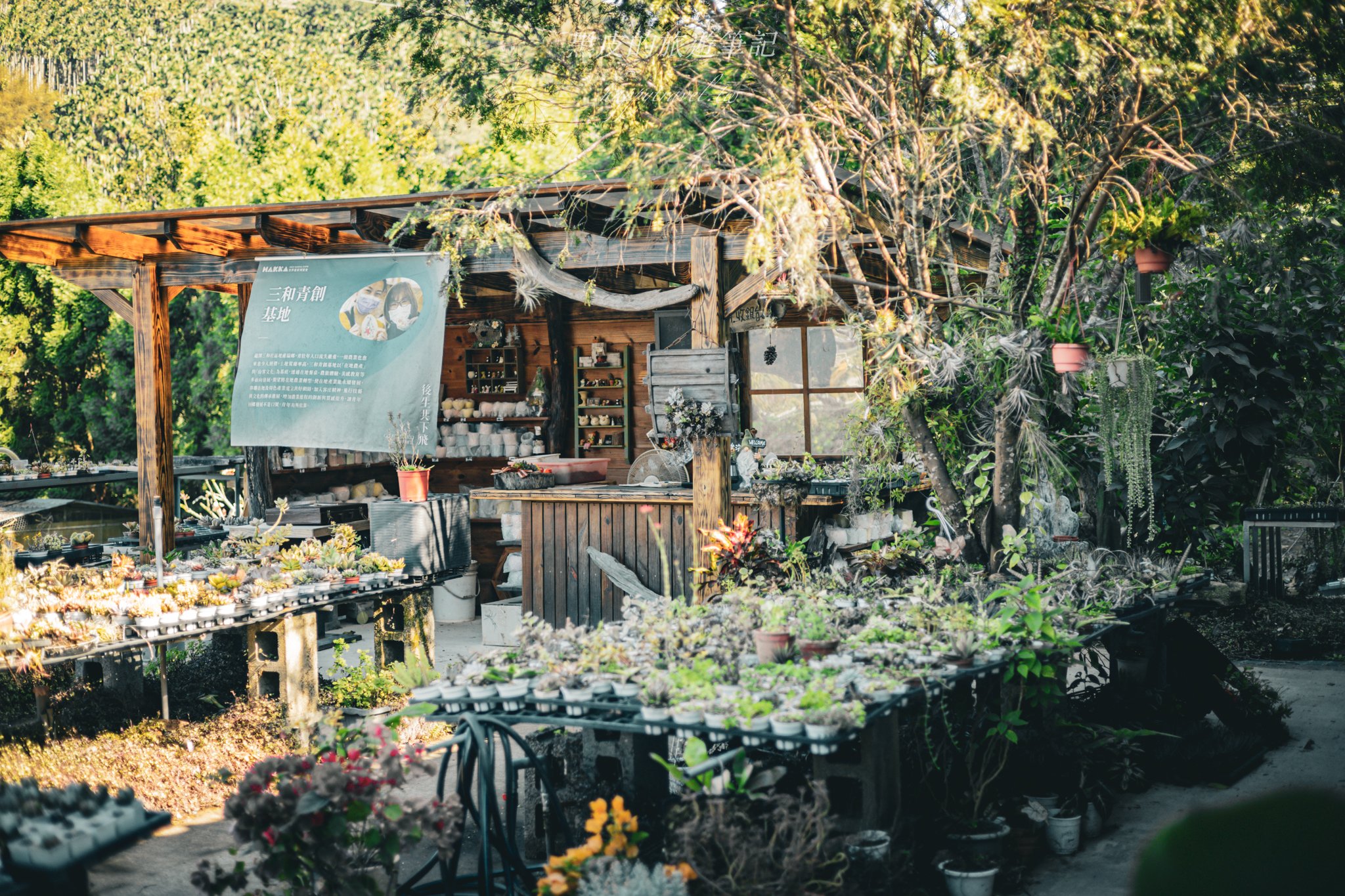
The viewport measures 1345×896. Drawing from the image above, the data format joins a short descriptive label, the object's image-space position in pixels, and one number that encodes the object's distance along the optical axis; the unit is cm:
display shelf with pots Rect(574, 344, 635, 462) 1205
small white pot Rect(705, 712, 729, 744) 379
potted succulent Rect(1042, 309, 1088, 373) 533
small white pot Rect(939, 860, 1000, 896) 423
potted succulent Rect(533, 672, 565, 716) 421
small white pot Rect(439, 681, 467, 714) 429
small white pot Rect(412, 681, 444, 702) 432
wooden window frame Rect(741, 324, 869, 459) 1161
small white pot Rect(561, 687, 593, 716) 416
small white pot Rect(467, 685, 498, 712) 426
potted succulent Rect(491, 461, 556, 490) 898
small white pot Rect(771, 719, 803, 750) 372
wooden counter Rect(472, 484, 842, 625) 833
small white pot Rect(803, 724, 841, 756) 363
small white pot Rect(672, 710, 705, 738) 386
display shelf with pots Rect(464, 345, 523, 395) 1234
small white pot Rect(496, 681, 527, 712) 424
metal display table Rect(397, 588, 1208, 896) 388
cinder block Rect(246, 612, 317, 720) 660
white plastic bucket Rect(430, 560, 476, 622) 1095
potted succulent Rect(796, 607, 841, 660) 455
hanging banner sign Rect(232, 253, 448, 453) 855
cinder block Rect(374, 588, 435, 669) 771
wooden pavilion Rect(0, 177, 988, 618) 754
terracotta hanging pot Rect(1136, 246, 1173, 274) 540
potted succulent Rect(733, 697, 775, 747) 376
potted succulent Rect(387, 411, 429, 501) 836
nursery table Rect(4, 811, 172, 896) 292
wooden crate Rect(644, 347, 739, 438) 734
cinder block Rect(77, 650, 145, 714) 713
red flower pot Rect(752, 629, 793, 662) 459
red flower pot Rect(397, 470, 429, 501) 836
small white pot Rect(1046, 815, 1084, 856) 485
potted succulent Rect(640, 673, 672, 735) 394
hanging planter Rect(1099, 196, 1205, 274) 531
